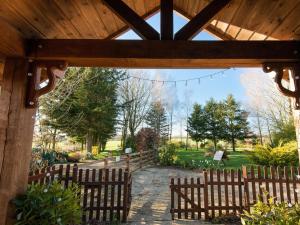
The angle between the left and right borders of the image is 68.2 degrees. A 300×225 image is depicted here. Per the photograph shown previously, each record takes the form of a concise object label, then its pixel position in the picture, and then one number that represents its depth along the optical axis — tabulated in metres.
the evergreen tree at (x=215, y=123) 22.66
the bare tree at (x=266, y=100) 14.07
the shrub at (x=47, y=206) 2.20
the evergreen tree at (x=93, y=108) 15.39
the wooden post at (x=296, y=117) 2.62
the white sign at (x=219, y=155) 11.29
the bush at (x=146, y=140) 15.48
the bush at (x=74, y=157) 12.70
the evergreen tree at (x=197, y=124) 23.45
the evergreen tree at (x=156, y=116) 20.94
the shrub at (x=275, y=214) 2.47
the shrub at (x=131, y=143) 15.89
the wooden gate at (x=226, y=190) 4.50
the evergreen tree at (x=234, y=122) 22.52
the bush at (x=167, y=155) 12.53
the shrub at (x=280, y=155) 9.58
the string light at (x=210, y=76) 6.19
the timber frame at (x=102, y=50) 2.25
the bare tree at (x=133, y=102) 19.20
